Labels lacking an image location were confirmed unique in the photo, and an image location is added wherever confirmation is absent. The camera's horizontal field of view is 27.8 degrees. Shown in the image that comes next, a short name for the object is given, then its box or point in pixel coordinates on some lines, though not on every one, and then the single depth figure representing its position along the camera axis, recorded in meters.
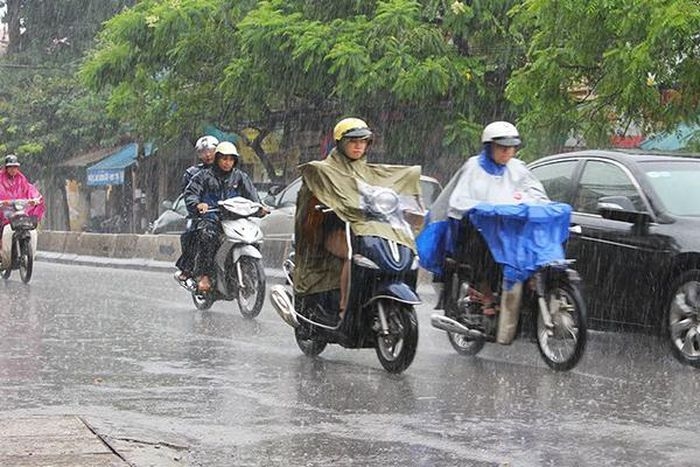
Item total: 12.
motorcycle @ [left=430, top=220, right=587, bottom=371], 9.30
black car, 9.75
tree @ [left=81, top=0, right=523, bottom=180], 25.14
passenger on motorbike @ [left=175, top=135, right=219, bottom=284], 14.30
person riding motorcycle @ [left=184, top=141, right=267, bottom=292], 14.11
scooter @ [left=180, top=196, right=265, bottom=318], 13.74
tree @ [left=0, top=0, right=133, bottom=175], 45.00
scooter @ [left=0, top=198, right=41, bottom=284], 18.97
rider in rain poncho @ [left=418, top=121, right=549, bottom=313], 9.87
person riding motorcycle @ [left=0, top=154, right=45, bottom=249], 19.17
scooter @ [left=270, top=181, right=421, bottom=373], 9.18
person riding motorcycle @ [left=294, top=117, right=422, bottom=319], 9.38
